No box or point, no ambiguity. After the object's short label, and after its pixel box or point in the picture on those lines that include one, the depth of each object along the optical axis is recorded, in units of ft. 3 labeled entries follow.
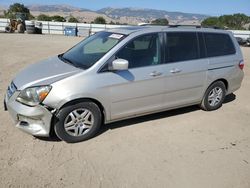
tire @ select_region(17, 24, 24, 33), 73.54
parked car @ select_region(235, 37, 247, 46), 70.95
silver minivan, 8.91
